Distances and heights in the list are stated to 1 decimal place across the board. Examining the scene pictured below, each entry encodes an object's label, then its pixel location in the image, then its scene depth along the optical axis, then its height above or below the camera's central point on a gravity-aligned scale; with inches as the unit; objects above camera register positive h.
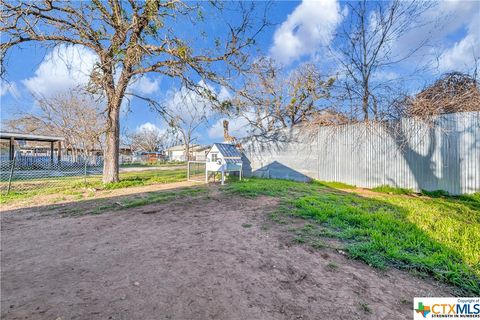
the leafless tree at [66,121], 842.2 +149.2
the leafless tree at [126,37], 267.1 +159.3
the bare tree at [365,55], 345.4 +177.4
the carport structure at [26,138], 572.3 +58.6
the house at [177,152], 2127.7 +79.9
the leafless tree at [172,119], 367.9 +68.0
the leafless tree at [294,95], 506.6 +156.6
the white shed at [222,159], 351.9 +1.3
